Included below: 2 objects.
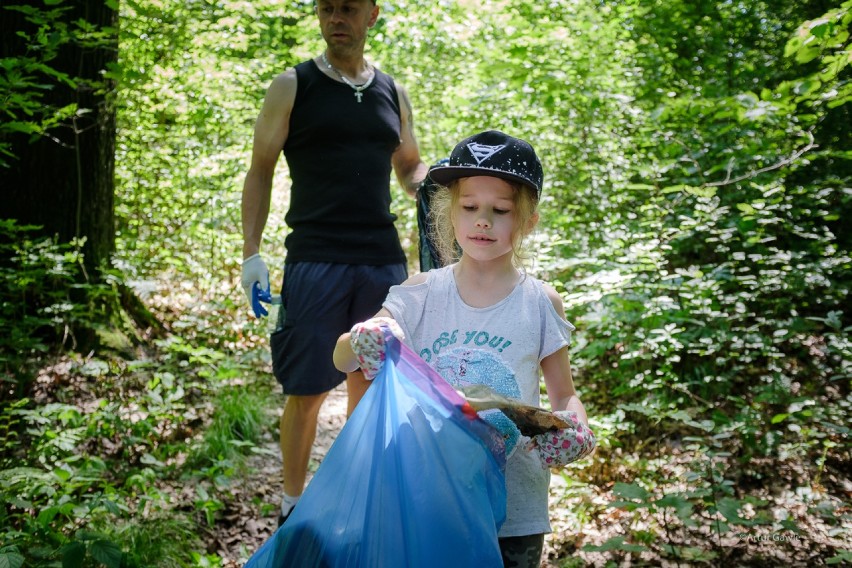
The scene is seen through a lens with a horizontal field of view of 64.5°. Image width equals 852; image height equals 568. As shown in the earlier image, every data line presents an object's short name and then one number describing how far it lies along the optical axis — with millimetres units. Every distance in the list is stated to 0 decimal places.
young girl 1748
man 2836
